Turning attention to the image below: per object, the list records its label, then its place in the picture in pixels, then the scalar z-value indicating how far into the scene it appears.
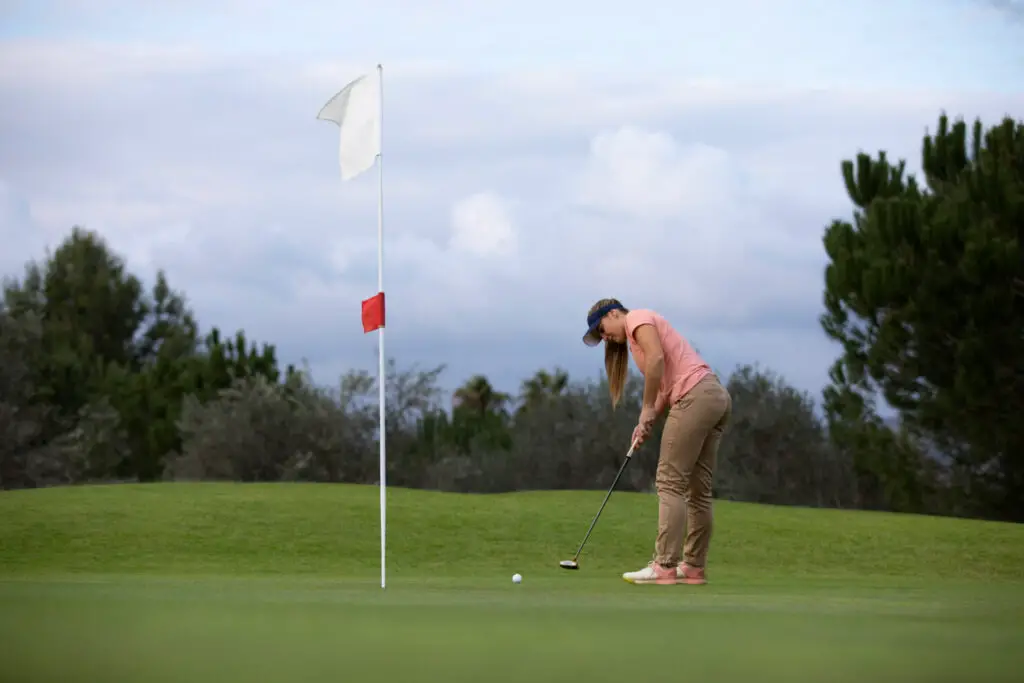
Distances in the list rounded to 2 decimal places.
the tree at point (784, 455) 41.84
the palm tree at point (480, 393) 71.81
